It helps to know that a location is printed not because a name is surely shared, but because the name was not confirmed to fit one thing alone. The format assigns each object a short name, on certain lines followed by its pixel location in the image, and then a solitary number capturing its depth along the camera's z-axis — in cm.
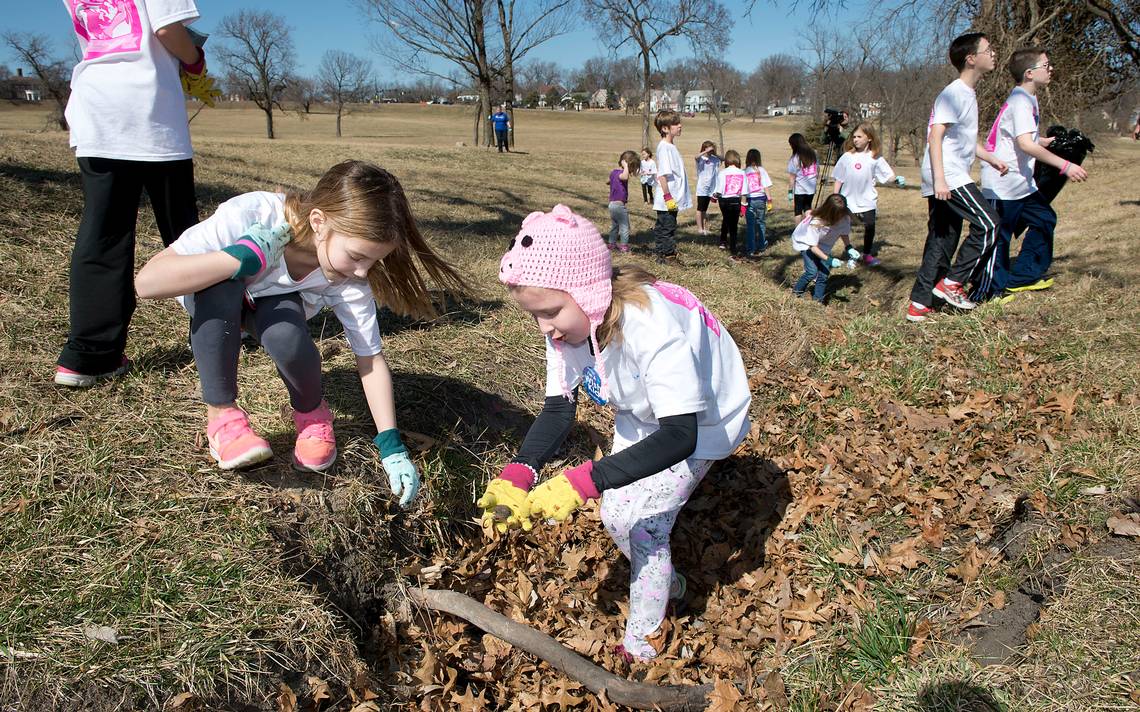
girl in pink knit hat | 217
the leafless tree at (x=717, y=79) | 2484
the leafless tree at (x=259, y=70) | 3791
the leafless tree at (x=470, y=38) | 2675
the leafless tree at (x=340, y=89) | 4238
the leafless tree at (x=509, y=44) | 2769
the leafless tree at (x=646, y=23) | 2169
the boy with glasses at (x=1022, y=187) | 556
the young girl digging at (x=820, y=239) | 779
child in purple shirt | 941
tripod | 1095
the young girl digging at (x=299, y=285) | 255
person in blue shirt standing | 2524
